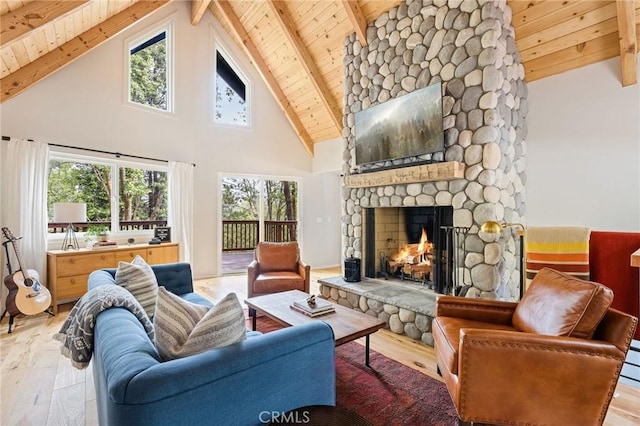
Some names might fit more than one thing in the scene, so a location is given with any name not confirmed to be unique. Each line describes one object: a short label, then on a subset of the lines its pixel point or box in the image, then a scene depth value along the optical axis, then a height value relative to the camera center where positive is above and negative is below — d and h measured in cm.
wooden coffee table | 214 -75
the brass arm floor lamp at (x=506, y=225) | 228 -10
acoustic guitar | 312 -68
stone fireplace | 282 +105
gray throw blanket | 152 -49
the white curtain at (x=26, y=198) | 359 +34
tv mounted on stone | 317 +105
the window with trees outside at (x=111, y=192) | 422 +50
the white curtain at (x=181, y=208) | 505 +26
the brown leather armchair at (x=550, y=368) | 147 -74
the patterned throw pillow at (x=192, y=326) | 118 -41
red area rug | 184 -117
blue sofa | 92 -53
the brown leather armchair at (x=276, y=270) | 366 -63
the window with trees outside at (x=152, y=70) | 486 +251
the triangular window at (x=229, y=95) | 583 +248
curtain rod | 365 +105
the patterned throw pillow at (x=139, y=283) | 221 -43
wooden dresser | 367 -51
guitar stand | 307 -96
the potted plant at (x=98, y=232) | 416 -10
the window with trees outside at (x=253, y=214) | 608 +16
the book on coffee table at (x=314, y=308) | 243 -70
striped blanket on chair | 259 -29
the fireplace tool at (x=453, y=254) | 301 -36
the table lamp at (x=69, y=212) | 370 +17
